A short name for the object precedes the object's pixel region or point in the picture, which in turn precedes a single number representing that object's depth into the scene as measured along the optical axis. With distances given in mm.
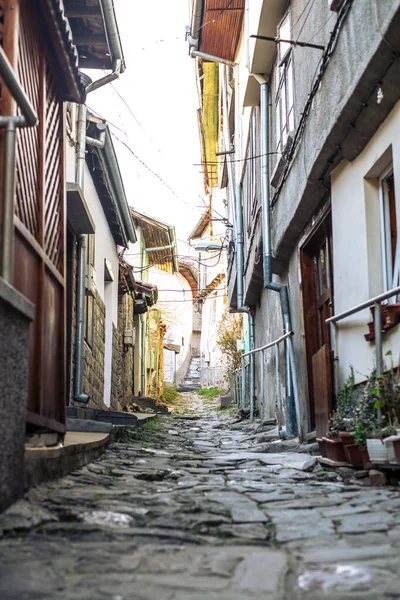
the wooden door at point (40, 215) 3936
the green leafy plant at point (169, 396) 21812
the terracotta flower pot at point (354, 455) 4398
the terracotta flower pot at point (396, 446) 3791
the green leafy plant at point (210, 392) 24000
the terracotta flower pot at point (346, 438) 4531
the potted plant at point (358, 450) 4309
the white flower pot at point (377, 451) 3973
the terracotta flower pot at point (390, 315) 4383
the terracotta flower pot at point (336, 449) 4641
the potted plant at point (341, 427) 4633
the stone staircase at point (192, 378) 30714
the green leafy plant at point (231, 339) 18047
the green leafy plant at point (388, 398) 4098
